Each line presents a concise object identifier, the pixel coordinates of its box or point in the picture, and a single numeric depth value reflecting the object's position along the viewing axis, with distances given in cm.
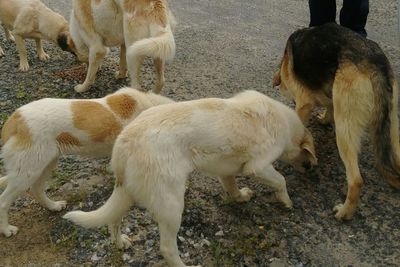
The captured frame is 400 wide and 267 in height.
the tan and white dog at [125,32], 445
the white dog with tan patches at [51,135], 346
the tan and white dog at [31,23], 616
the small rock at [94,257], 351
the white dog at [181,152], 298
